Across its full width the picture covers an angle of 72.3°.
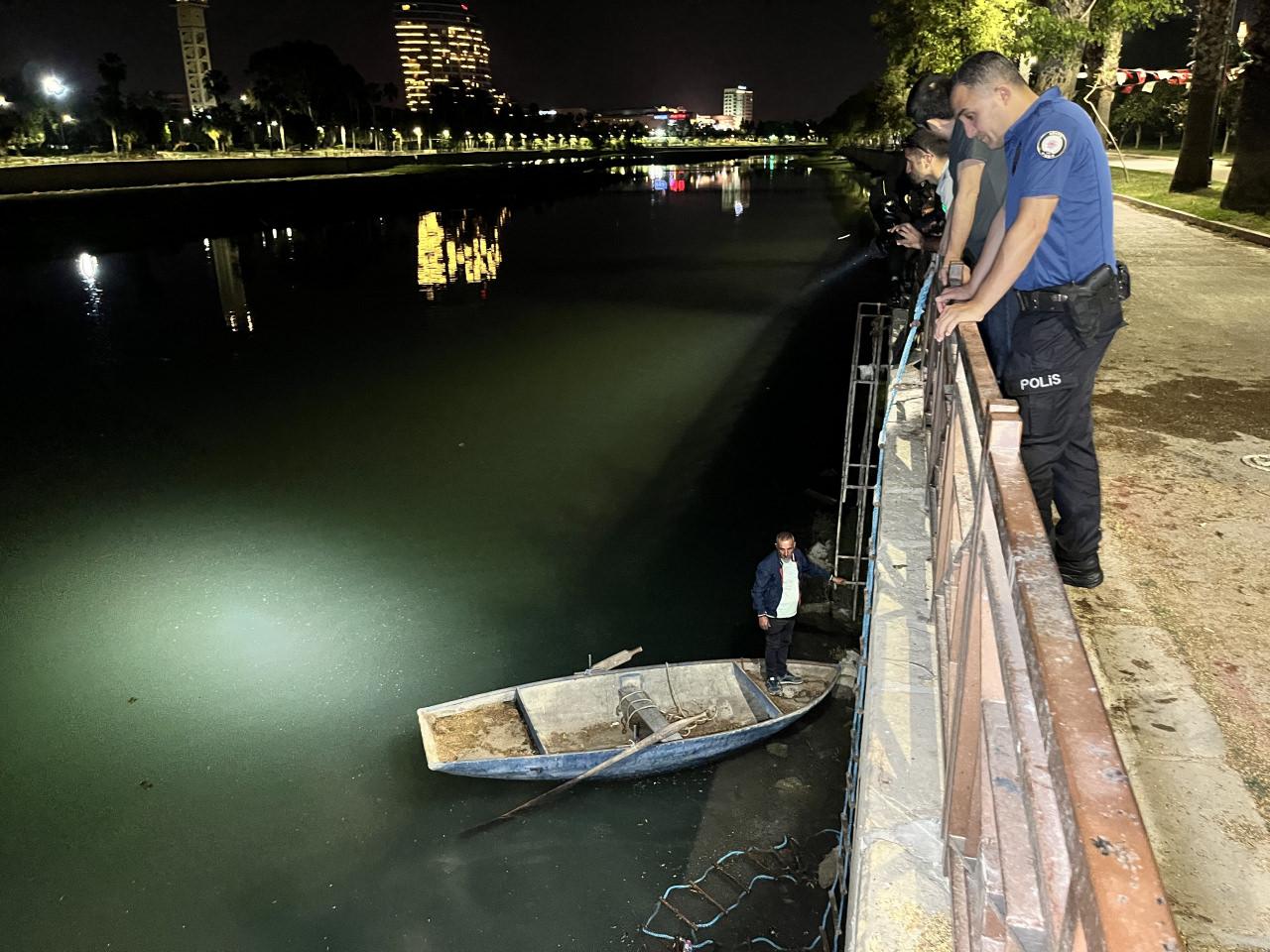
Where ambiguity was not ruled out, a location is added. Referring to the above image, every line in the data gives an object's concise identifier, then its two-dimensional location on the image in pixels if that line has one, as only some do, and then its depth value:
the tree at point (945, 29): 24.34
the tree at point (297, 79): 108.62
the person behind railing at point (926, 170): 6.52
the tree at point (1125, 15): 18.61
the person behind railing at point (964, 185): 4.92
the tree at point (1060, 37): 18.20
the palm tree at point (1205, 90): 24.42
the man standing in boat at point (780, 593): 8.60
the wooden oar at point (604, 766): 8.04
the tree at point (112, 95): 83.69
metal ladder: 9.45
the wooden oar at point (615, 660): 9.47
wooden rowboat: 8.11
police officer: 3.75
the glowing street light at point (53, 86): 81.44
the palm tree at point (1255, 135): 19.64
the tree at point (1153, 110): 72.94
